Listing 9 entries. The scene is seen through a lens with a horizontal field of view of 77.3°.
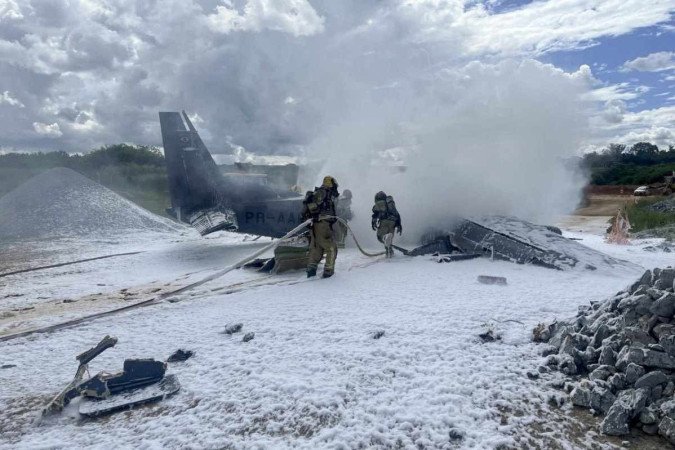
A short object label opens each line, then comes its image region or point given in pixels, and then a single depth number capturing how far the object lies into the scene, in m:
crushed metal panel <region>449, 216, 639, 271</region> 10.28
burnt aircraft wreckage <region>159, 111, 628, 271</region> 15.25
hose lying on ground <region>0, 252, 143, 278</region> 13.46
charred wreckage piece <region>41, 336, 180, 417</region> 4.41
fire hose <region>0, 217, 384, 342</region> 6.81
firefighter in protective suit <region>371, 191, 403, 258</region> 12.45
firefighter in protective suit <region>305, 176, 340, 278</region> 10.03
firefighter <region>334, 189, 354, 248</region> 14.61
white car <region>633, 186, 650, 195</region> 39.06
